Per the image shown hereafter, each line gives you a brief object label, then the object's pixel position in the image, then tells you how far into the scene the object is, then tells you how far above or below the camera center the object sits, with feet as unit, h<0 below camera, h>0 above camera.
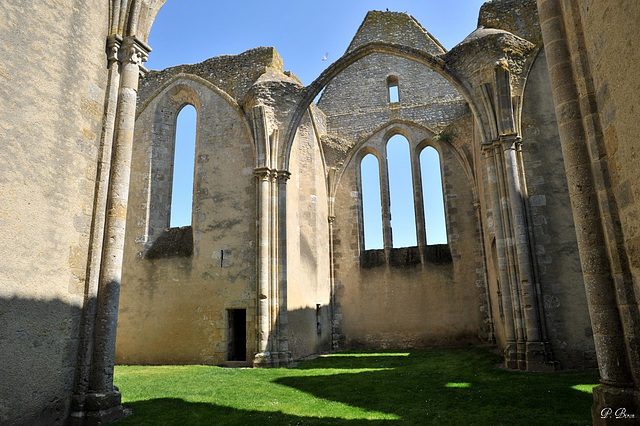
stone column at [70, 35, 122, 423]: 14.58 +3.30
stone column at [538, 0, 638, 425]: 10.68 +2.22
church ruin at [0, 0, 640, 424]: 12.31 +5.99
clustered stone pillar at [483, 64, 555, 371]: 24.85 +4.50
